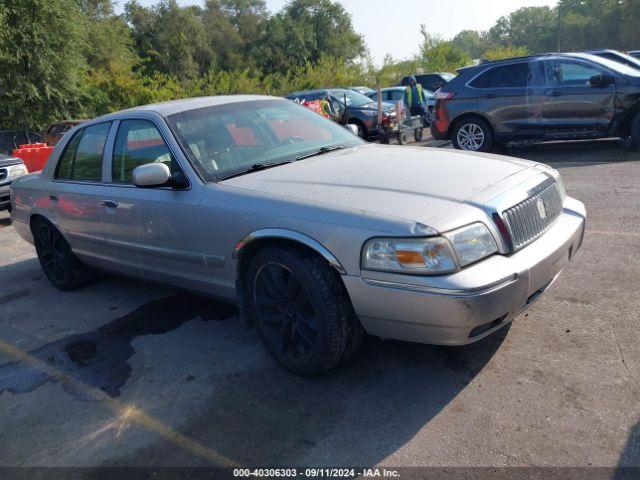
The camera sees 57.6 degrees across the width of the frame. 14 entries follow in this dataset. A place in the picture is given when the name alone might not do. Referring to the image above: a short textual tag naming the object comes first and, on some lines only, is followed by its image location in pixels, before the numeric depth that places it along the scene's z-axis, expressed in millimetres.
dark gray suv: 9336
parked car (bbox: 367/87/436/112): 19516
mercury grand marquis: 2816
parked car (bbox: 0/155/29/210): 9453
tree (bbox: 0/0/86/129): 19734
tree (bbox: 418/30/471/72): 39500
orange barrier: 13578
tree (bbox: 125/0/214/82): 42781
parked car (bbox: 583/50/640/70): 10516
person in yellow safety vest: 15438
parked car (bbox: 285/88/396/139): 14727
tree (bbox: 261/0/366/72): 49656
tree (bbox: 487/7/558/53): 87062
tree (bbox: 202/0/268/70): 48656
